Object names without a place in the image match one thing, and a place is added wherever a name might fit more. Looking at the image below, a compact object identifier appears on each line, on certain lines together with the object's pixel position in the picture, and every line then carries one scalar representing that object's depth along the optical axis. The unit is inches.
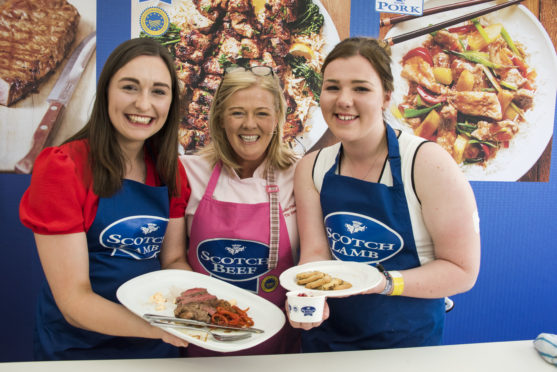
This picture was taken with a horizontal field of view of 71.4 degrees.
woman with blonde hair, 63.4
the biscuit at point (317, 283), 45.3
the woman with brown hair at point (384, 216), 51.6
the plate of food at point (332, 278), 43.8
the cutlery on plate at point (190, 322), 41.6
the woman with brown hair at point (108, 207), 47.2
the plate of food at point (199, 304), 41.9
